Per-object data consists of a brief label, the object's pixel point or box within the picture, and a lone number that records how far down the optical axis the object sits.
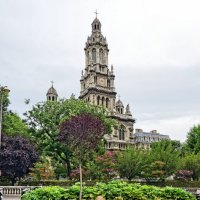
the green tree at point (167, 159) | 46.34
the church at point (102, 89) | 83.81
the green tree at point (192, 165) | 48.59
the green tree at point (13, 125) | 50.04
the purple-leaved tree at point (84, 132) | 23.38
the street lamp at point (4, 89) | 27.27
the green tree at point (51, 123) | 46.41
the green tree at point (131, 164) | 46.19
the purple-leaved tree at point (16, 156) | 38.53
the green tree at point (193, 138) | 68.12
